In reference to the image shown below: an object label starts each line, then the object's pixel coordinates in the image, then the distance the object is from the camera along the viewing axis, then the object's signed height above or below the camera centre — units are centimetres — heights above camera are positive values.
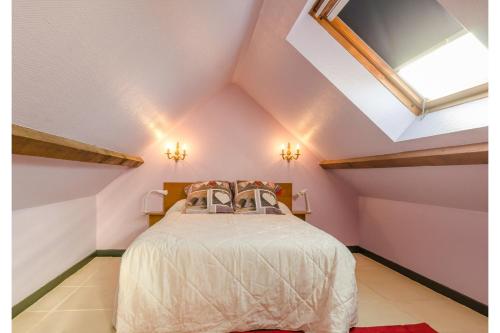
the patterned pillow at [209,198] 258 -35
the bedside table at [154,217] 299 -61
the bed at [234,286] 144 -72
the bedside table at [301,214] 316 -61
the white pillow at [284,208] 271 -48
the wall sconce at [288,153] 325 +17
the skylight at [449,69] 150 +65
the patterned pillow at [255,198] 262 -35
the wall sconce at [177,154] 309 +15
